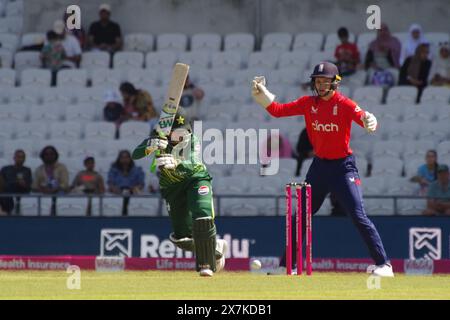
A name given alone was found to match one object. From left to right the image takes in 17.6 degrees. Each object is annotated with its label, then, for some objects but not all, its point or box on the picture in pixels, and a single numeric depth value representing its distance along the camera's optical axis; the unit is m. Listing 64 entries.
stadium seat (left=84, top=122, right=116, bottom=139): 17.88
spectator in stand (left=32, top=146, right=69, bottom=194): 16.84
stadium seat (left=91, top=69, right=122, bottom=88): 18.84
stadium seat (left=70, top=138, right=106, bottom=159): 17.58
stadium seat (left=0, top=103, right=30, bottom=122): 18.41
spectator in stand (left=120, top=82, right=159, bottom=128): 17.89
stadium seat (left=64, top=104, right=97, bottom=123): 18.39
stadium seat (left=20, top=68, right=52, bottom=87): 19.19
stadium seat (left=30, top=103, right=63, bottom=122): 18.39
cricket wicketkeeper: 11.28
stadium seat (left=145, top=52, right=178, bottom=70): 19.19
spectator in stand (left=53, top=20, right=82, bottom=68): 19.50
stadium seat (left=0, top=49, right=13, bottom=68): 19.86
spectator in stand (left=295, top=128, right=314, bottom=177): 16.86
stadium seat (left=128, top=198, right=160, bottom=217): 16.78
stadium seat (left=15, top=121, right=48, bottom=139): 18.02
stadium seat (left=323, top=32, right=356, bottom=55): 18.94
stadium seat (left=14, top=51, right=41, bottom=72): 19.86
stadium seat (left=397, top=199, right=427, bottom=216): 16.25
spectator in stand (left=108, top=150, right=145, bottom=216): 16.64
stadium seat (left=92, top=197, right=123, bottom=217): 16.81
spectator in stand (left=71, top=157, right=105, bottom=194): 16.72
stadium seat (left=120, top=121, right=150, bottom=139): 17.69
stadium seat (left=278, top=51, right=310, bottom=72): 18.78
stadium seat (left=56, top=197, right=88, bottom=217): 17.00
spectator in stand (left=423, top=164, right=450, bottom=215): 15.79
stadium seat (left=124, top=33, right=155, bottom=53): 19.94
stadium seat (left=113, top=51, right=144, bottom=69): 19.38
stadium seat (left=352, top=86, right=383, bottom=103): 17.86
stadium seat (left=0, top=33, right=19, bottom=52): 20.16
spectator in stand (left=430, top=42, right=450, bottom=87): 18.22
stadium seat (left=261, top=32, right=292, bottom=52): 19.38
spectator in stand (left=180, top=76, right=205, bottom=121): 18.02
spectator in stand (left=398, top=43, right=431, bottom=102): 18.12
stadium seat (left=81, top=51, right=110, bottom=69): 19.50
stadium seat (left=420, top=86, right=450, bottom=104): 17.81
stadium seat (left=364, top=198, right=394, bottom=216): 16.42
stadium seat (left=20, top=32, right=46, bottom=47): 20.11
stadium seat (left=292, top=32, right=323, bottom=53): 19.17
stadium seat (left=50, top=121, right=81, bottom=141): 17.95
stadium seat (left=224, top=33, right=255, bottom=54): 19.48
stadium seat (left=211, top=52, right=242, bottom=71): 18.95
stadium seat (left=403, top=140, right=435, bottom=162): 16.95
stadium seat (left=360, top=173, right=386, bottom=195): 16.52
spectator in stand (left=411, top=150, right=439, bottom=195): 16.19
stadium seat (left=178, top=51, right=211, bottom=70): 18.97
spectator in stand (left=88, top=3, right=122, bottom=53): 19.83
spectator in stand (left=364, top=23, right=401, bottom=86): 18.48
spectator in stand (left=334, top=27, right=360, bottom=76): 18.38
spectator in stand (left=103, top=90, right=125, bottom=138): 18.12
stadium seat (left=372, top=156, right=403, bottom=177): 16.73
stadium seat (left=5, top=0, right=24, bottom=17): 20.95
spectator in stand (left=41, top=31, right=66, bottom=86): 19.48
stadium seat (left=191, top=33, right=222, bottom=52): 19.48
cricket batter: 11.41
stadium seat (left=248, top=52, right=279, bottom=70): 18.91
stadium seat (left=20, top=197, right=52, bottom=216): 16.97
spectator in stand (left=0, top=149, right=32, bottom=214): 16.80
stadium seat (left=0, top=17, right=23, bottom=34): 20.80
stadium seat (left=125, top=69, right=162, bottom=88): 18.77
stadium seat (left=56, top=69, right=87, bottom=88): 19.03
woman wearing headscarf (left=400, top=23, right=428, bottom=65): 18.45
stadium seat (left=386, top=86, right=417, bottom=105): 17.94
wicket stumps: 11.29
